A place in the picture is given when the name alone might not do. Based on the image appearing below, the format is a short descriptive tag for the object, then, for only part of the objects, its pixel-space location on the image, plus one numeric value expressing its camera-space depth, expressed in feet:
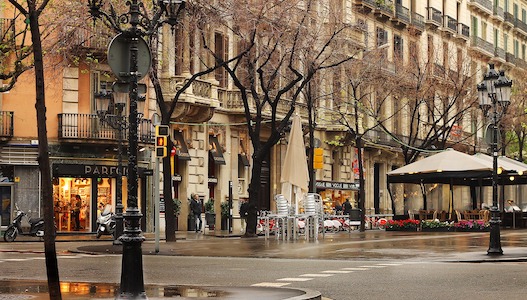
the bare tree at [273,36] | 116.37
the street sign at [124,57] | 45.73
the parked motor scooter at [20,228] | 118.52
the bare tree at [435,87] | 175.32
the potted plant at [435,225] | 144.15
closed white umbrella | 115.24
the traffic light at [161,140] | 85.97
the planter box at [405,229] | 145.79
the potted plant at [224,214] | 154.81
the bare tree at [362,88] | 166.09
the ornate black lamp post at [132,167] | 44.04
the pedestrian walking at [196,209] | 142.20
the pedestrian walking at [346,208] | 172.55
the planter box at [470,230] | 142.81
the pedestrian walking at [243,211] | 145.79
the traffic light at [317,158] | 142.82
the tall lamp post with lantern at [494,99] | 85.25
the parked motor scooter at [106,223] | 126.21
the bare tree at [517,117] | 197.67
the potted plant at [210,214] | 149.07
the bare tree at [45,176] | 43.88
